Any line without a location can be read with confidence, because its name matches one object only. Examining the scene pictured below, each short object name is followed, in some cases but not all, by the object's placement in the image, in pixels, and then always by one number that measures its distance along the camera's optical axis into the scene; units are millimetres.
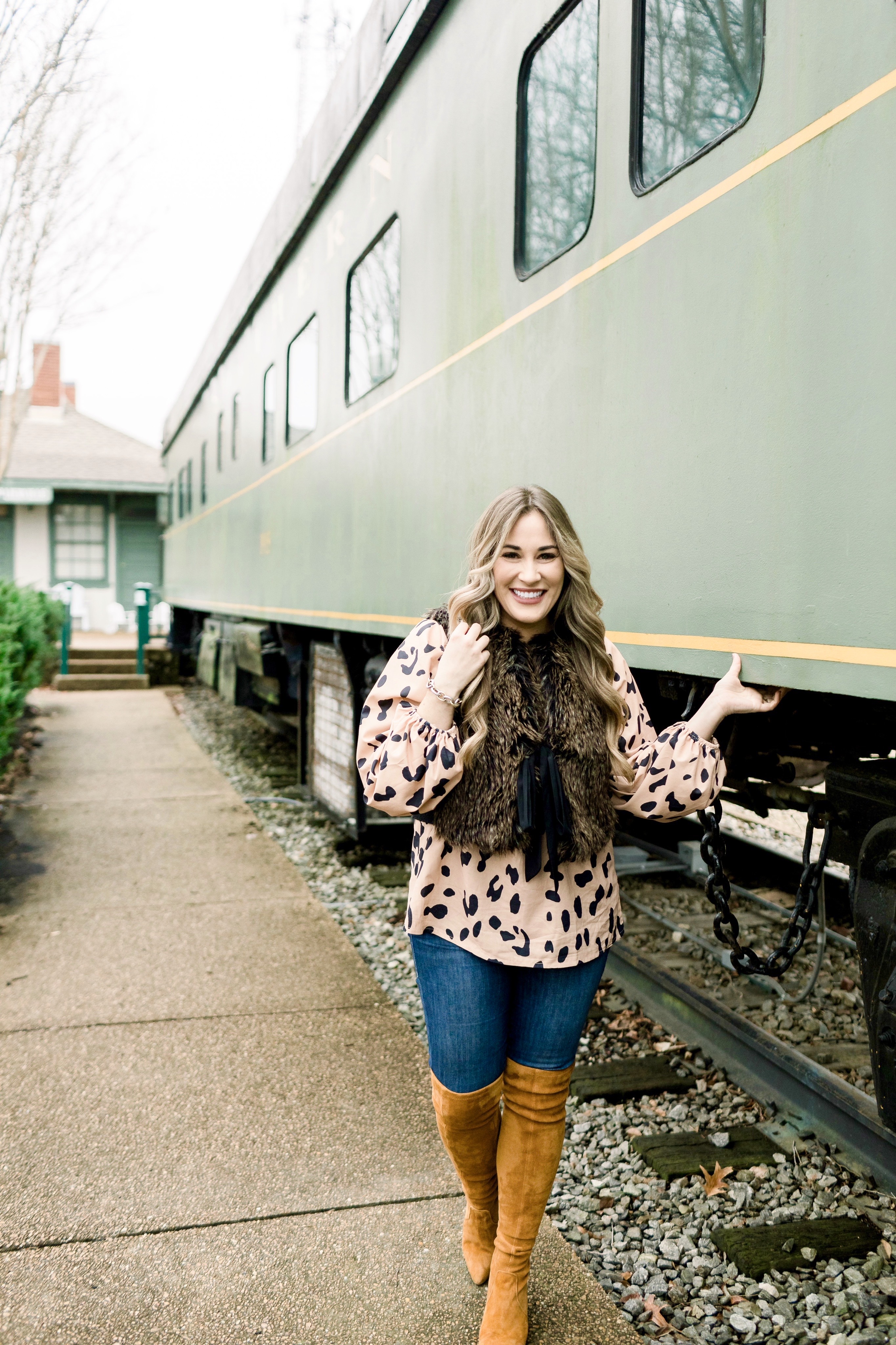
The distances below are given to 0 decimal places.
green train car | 1870
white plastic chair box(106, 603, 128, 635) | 22672
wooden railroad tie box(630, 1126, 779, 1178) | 2896
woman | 1934
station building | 21953
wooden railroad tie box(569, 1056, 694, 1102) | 3328
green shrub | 5883
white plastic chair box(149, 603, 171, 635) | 22641
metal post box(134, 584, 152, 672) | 15789
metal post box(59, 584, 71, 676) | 14914
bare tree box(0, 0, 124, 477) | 8398
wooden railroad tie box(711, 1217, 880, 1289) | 2479
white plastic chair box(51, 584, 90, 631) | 21766
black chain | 2451
